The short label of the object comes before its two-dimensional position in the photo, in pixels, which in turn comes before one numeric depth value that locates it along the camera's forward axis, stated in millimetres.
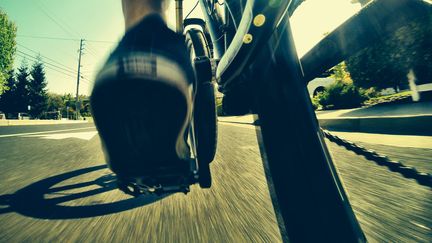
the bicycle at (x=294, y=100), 489
